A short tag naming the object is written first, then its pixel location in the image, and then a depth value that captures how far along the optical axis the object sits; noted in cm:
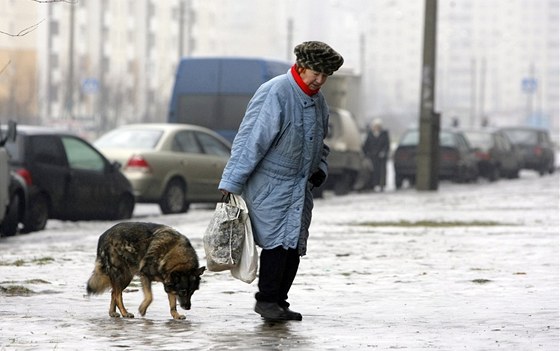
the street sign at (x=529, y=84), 10457
